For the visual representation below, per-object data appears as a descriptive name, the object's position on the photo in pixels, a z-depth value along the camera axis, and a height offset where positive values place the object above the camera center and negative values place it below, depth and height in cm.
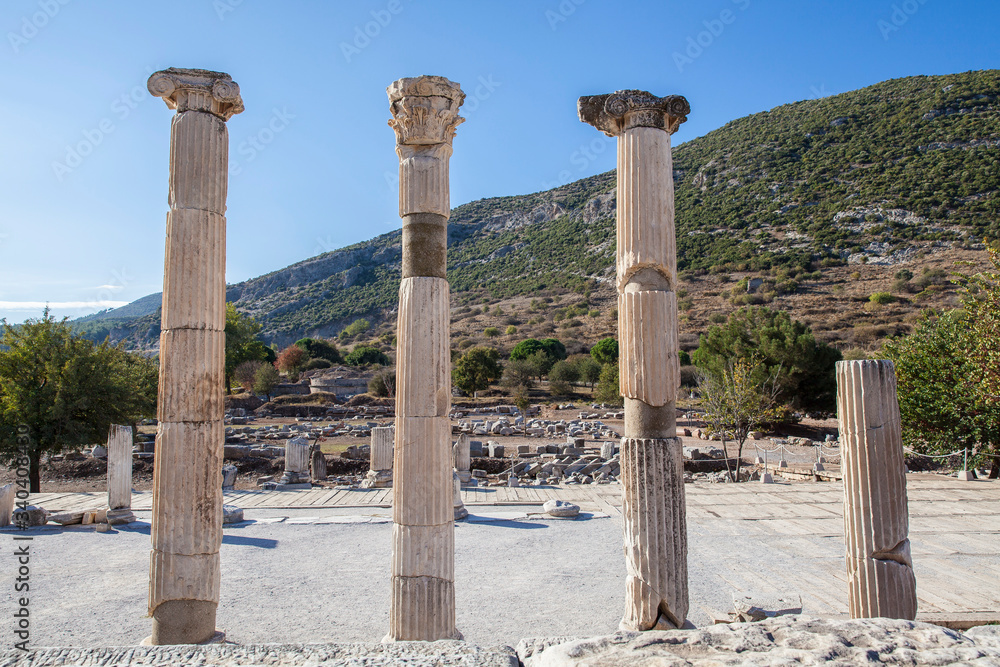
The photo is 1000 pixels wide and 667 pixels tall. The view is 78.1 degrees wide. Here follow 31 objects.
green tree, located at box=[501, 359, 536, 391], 4450 +115
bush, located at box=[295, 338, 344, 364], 6128 +405
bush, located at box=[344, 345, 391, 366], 5684 +303
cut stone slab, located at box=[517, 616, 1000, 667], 330 -145
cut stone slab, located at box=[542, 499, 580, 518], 1154 -225
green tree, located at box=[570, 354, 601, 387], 4397 +129
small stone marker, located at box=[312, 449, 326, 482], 1834 -227
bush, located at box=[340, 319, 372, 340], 7681 +767
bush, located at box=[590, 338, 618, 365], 4672 +288
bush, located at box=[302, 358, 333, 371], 5641 +245
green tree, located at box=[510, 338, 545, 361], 5022 +329
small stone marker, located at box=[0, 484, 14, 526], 1081 -196
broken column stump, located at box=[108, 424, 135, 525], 1115 -165
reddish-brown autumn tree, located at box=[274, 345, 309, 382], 5543 +278
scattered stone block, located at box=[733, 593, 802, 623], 605 -222
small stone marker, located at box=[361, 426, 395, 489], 1577 -171
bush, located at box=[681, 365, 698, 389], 4042 +72
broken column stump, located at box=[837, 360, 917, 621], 548 -103
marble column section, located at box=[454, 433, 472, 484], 1659 -188
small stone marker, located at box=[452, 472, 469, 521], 1162 -226
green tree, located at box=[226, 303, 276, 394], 4742 +387
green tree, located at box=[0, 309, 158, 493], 1549 +4
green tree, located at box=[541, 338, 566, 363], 5137 +341
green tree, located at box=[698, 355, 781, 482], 1900 -55
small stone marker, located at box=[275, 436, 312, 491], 1539 -184
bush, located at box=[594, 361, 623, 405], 3447 +12
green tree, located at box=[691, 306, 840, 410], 2875 +144
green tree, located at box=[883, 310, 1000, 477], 1495 -29
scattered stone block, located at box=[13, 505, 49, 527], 1077 -218
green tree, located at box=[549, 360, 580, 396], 4356 +84
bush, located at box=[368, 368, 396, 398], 4316 +35
